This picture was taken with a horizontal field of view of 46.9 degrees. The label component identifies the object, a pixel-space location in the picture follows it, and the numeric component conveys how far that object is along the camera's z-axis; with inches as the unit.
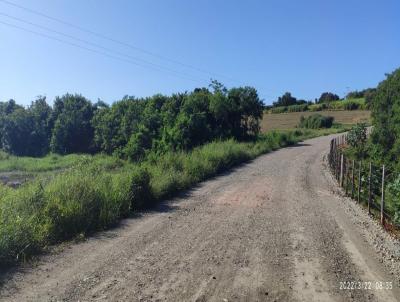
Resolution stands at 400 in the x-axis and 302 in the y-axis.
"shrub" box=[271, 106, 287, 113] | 4901.6
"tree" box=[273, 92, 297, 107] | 5418.3
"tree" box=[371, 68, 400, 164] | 939.7
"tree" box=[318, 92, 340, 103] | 5467.5
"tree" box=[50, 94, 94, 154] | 2233.0
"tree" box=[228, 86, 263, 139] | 1646.2
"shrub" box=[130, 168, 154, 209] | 531.8
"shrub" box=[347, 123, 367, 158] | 1352.6
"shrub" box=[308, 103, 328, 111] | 4677.2
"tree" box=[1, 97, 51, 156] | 2434.8
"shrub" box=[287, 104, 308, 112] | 4773.1
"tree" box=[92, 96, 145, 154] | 1793.8
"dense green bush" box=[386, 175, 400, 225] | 407.2
